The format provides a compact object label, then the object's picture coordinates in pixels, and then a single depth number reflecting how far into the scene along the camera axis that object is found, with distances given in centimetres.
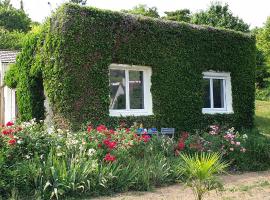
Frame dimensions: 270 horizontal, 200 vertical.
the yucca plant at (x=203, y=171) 560
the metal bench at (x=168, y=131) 1382
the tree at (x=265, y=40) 3173
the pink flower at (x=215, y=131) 1125
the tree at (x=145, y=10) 4397
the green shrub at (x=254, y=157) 1020
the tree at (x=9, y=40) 3606
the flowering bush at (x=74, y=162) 682
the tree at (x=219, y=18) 2891
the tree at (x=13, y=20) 4959
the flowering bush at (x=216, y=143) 1022
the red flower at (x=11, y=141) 729
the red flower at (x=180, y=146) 999
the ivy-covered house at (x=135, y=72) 1212
